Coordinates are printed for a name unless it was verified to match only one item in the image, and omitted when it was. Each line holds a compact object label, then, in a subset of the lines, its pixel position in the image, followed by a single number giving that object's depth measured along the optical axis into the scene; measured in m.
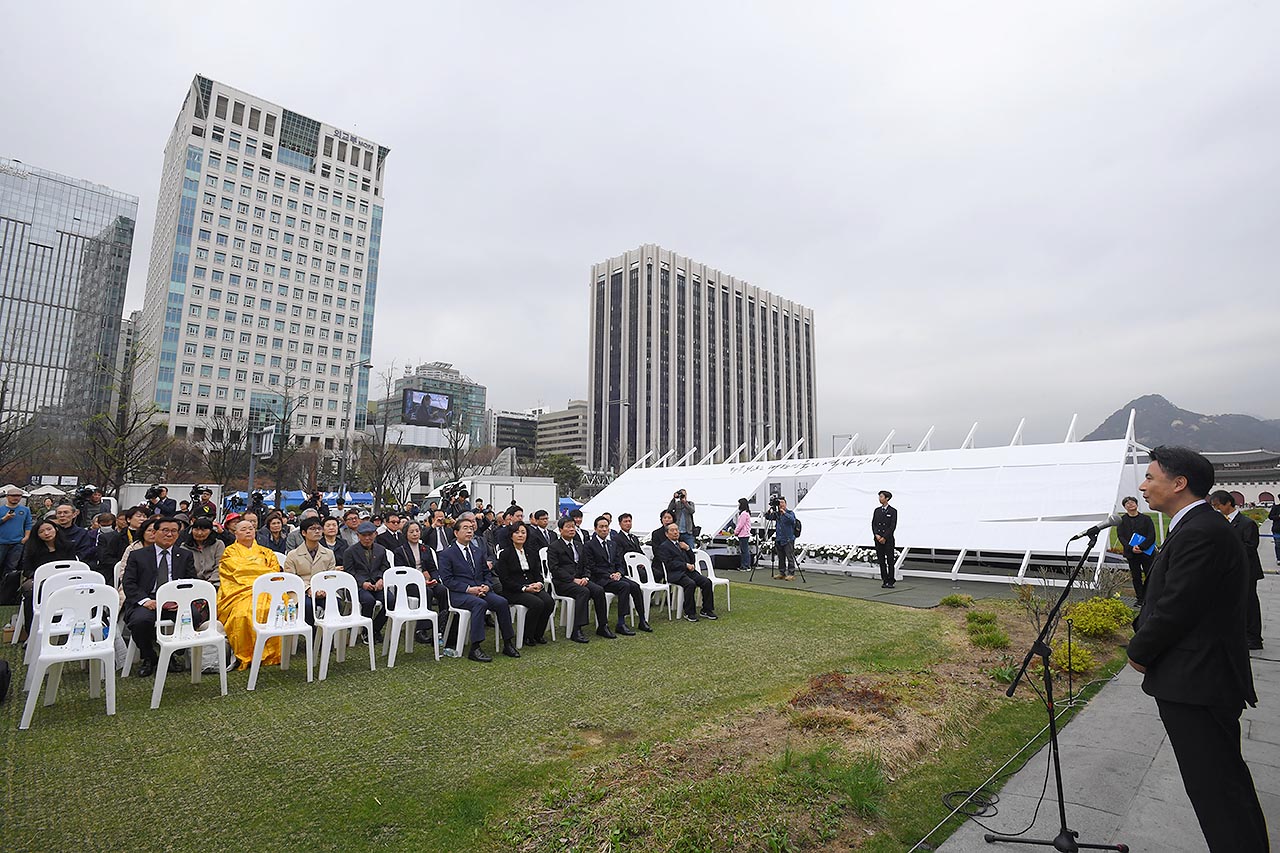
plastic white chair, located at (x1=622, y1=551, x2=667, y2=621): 7.88
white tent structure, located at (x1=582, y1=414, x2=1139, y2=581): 10.97
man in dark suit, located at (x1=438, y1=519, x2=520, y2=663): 6.17
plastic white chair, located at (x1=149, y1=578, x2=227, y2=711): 4.59
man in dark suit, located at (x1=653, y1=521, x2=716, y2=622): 8.39
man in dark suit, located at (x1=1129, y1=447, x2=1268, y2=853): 2.18
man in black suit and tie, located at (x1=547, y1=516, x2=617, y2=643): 7.09
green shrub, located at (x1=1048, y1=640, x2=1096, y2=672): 5.48
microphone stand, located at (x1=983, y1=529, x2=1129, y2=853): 2.55
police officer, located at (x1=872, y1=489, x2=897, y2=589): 11.17
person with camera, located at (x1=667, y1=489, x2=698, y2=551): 12.70
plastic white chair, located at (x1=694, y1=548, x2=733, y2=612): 8.71
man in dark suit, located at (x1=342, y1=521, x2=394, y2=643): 6.51
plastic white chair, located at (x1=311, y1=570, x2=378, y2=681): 5.38
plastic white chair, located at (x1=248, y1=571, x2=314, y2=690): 5.07
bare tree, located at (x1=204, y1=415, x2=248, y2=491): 25.73
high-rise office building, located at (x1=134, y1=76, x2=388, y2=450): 66.56
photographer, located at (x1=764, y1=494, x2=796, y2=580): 12.31
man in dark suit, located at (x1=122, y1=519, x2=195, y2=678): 5.24
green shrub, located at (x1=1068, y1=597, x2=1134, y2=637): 6.57
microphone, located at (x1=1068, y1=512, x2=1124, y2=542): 2.47
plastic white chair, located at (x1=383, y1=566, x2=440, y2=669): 5.80
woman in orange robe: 5.69
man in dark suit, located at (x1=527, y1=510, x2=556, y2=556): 7.17
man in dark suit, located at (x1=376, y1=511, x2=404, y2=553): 7.35
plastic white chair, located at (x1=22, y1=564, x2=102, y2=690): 5.48
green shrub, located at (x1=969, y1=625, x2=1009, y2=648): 6.36
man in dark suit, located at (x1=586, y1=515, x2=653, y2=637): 7.53
